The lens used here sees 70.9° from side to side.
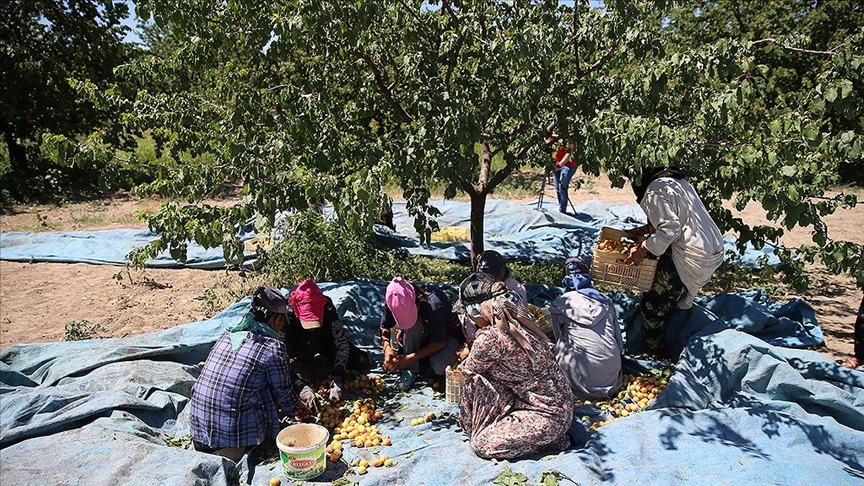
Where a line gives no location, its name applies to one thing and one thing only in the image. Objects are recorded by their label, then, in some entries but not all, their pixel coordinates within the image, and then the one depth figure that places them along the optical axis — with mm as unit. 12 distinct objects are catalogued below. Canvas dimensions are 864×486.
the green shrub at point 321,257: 6770
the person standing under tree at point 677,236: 4484
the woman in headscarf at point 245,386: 3727
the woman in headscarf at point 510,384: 3607
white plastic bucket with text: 3496
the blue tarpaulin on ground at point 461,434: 3340
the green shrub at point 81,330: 5918
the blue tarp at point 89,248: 8289
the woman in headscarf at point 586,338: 4312
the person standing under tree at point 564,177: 10266
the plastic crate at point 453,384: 4293
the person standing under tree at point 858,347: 4863
